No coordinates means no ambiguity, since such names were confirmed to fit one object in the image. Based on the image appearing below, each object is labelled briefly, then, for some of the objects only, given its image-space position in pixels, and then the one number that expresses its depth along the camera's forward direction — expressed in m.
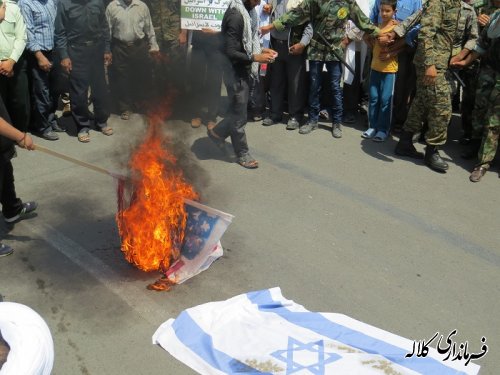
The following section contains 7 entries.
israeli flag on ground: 3.31
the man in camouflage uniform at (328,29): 7.07
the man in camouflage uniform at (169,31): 8.16
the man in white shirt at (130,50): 7.60
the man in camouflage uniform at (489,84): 6.23
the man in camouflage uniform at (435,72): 6.21
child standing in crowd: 6.99
